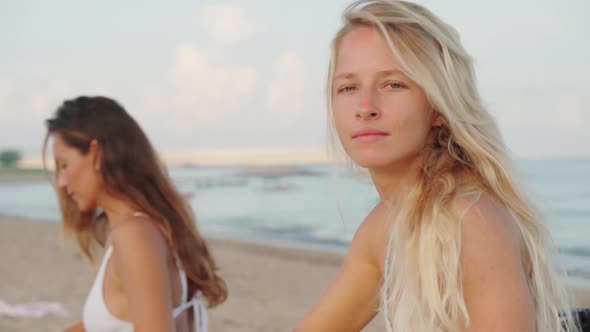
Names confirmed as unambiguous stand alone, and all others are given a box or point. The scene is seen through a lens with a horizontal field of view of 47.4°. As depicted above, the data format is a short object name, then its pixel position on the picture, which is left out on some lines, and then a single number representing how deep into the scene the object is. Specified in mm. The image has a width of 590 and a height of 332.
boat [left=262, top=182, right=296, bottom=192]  33000
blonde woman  1458
